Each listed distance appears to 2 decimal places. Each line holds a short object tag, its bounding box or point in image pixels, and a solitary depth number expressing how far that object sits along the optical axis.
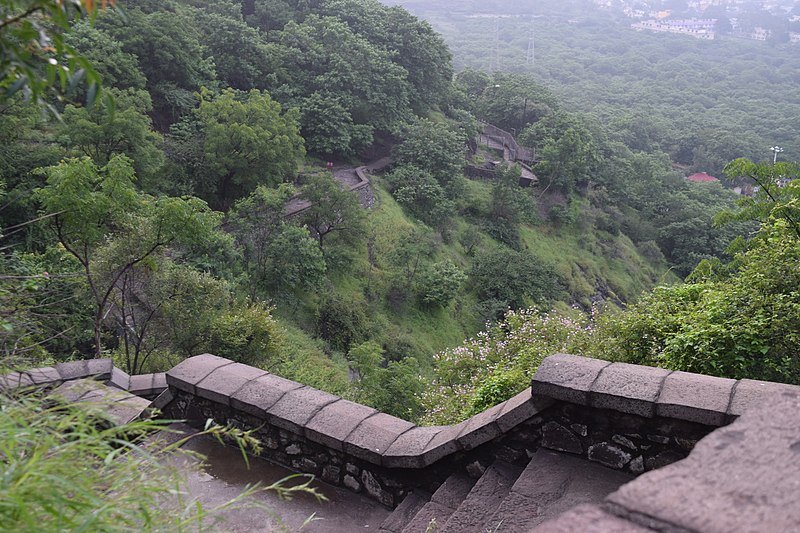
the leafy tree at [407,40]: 33.16
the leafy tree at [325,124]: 26.19
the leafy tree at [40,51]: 1.91
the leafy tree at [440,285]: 20.62
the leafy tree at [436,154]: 28.19
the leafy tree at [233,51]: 26.22
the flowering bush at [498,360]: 4.88
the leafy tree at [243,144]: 19.11
